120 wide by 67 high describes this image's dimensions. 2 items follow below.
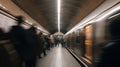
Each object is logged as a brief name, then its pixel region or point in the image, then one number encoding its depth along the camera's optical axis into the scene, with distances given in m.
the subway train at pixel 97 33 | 1.95
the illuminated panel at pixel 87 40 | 3.33
